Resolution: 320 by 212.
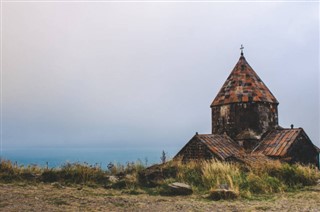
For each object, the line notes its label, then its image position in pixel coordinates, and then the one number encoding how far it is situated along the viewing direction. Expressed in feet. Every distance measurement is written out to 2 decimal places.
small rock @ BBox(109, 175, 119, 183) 45.22
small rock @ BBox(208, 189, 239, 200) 33.73
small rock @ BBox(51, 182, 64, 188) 40.23
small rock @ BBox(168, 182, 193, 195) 36.76
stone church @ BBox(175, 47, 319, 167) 58.65
